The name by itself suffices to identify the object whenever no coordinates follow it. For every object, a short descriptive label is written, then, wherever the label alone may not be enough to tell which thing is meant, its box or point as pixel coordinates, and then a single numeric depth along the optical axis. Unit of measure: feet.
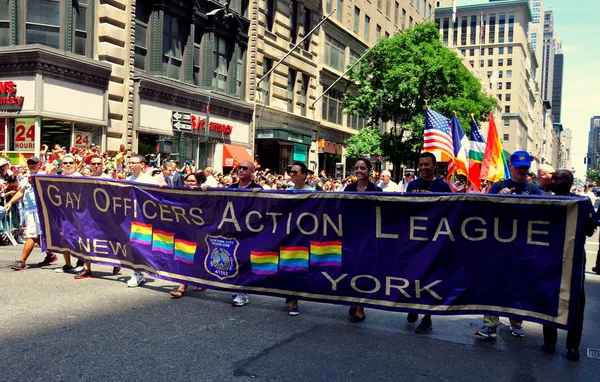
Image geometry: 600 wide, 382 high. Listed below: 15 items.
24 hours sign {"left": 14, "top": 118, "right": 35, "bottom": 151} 55.52
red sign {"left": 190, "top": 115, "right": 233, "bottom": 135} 78.38
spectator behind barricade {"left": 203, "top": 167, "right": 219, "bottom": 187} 44.21
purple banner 17.46
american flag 41.86
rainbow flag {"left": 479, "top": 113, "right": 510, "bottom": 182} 39.29
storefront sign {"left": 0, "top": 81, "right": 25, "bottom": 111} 55.31
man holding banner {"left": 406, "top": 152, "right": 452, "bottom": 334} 20.59
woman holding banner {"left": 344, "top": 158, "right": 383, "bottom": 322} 20.98
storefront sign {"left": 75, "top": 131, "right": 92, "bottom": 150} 60.13
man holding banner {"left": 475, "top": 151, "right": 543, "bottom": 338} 19.34
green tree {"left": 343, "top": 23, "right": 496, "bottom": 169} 102.47
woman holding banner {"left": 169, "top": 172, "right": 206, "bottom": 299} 23.56
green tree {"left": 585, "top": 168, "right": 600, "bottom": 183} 548.15
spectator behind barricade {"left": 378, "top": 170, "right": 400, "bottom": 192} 52.77
